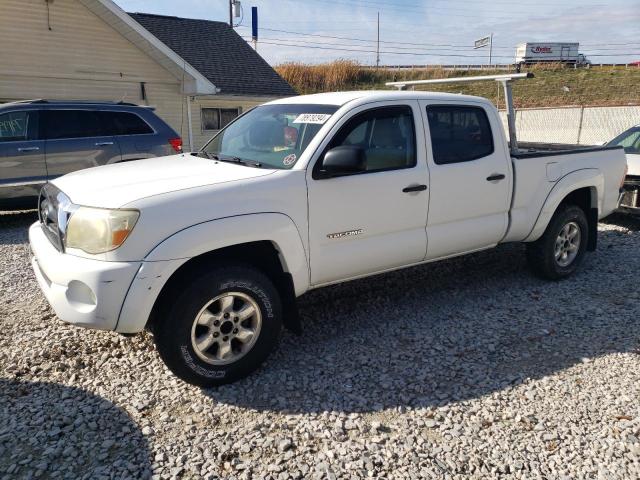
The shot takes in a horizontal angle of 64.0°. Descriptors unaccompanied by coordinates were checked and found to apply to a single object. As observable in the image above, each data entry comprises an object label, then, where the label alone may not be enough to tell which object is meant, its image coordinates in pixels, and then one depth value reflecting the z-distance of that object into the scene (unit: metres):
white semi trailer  50.69
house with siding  12.79
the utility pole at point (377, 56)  49.67
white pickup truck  3.05
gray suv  7.94
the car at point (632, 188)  7.51
